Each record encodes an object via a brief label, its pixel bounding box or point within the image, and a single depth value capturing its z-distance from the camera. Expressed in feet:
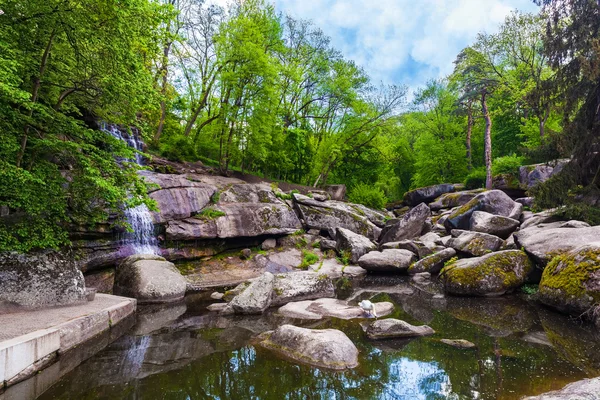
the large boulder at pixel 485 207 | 50.21
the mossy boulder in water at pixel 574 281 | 21.12
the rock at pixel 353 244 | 47.37
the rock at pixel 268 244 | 49.48
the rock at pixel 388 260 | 41.37
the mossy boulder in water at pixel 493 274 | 28.91
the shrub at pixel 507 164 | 73.20
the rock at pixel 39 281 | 19.39
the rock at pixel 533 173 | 58.75
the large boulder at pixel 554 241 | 26.61
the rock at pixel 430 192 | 86.53
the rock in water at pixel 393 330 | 19.52
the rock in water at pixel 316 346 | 15.64
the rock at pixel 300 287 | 28.73
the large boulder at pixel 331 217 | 57.11
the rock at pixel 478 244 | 36.11
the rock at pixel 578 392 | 10.25
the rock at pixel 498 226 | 41.01
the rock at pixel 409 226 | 53.62
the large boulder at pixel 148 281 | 29.36
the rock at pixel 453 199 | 70.85
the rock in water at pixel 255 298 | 25.50
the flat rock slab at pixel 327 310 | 24.23
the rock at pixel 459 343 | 17.94
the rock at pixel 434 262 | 38.78
